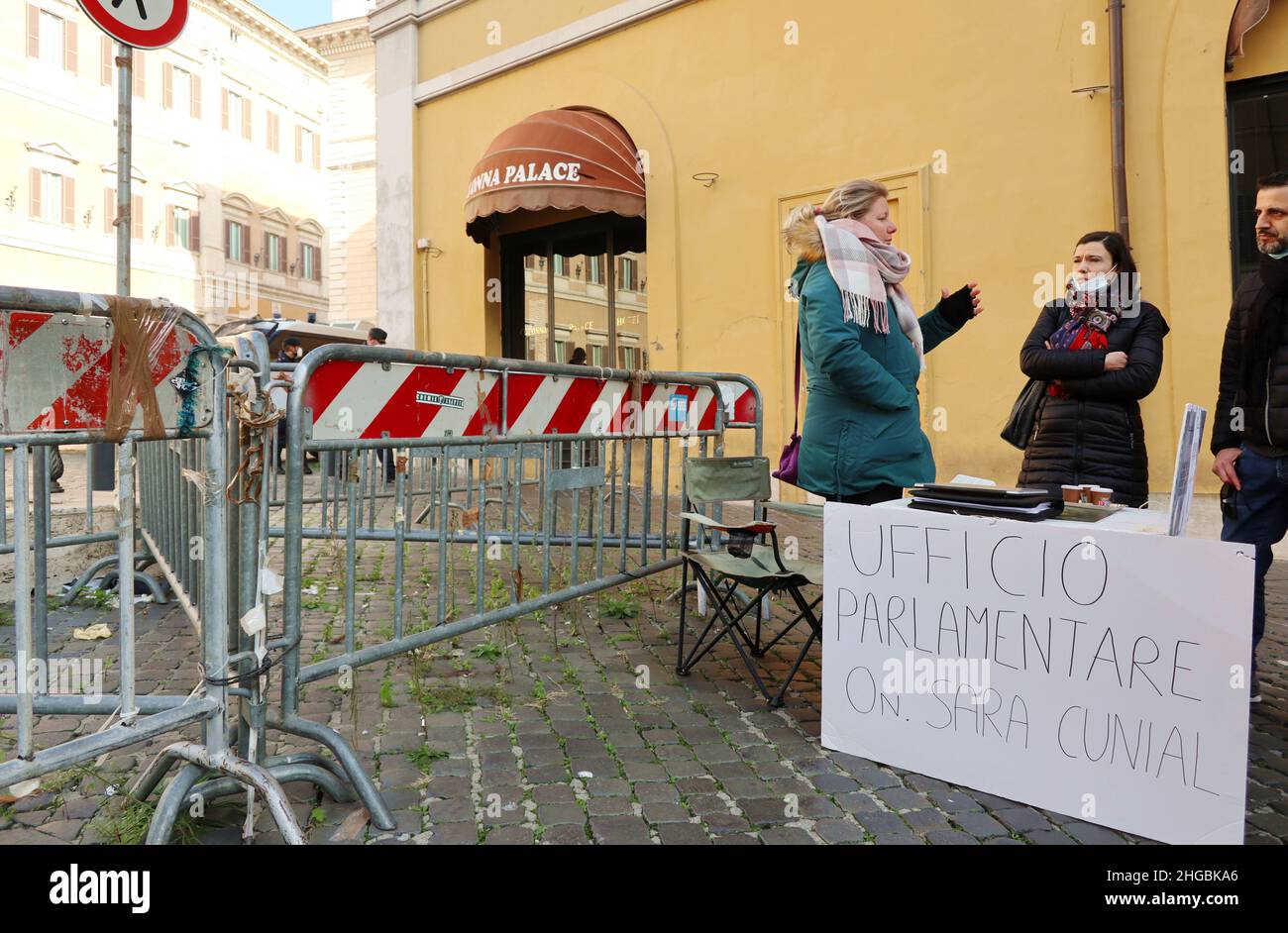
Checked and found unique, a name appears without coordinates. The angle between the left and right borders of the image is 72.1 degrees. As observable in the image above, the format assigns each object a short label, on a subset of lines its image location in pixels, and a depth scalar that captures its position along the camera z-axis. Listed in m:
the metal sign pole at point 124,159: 4.58
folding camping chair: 3.57
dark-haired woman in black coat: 3.88
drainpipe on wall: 6.93
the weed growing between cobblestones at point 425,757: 2.99
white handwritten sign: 2.39
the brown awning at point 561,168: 9.86
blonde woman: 3.45
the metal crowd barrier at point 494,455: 2.99
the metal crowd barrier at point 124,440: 2.03
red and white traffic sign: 4.40
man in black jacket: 3.34
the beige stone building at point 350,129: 29.86
